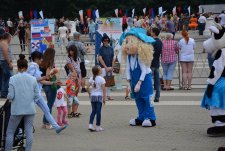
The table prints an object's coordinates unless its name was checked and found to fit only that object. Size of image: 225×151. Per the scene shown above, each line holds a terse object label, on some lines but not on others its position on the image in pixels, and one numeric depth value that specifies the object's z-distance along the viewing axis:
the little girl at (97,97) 10.38
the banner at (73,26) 43.24
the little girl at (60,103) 10.76
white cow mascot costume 9.55
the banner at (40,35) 17.16
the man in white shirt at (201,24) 37.68
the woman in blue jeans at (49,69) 10.61
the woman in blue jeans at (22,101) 7.99
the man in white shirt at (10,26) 48.21
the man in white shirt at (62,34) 29.48
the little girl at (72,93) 11.70
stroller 8.22
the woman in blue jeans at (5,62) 13.89
